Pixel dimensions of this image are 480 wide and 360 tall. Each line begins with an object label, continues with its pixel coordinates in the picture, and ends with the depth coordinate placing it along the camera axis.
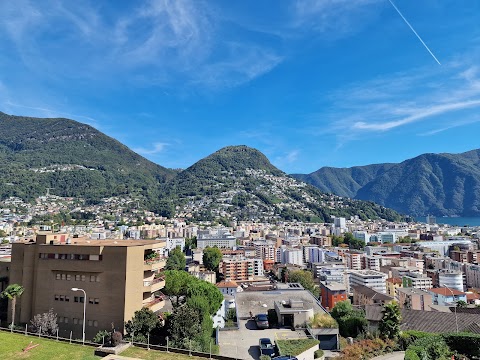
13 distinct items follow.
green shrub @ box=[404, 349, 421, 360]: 19.17
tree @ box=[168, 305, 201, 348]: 25.23
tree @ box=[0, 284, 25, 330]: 28.36
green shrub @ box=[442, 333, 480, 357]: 24.03
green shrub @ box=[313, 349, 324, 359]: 27.20
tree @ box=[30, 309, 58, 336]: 26.25
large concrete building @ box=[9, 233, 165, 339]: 27.19
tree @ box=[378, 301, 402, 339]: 28.52
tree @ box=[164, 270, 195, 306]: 37.72
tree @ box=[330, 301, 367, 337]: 38.47
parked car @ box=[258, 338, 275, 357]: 26.72
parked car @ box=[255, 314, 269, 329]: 33.94
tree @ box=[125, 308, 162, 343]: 25.38
